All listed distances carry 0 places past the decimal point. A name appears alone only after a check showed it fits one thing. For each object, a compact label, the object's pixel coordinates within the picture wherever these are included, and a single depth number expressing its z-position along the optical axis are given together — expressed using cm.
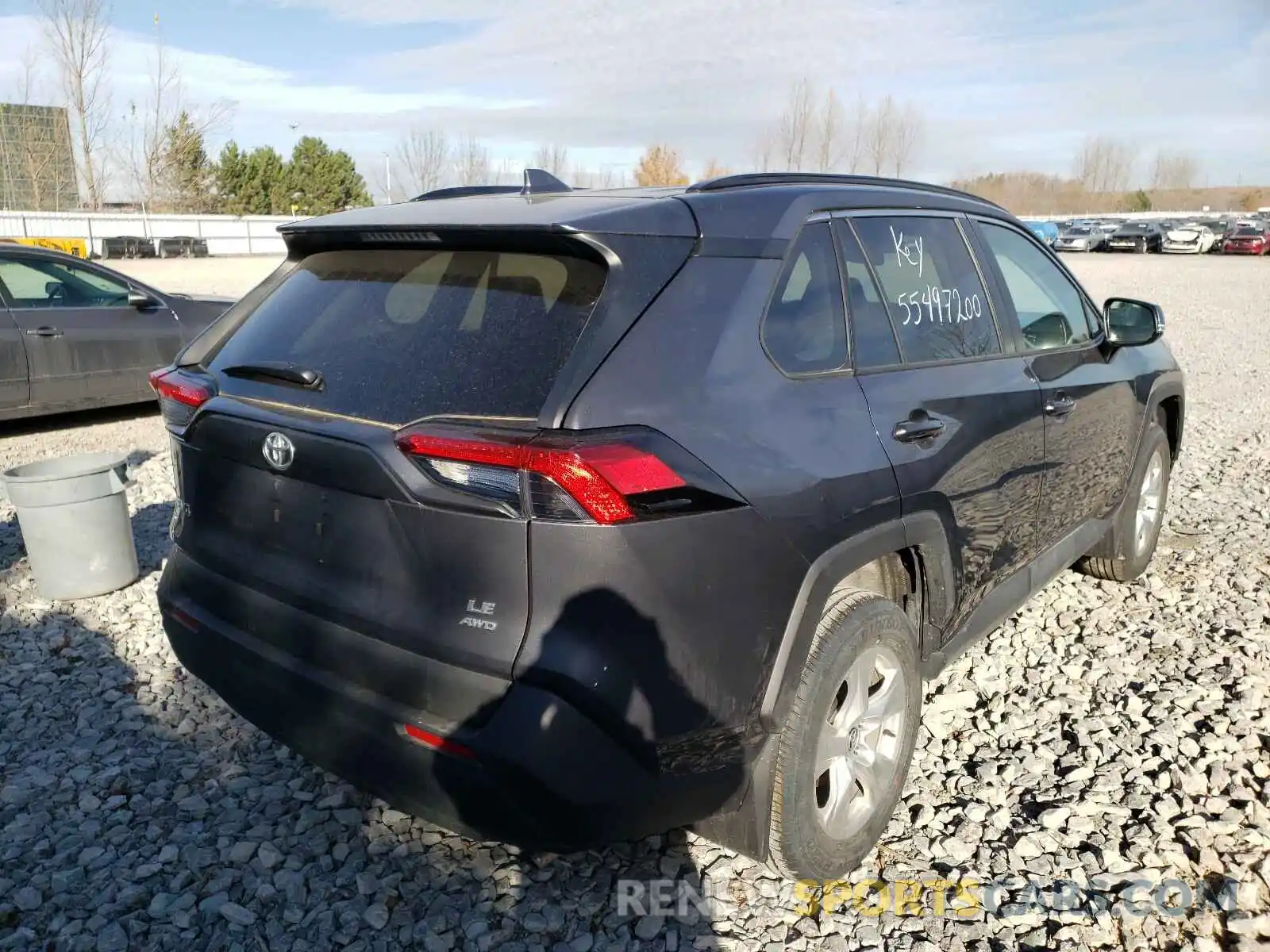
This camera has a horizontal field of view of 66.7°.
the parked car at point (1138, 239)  4366
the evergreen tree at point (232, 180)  6344
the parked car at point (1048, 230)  3744
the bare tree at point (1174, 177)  11944
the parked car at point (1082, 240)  4331
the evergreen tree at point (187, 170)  3862
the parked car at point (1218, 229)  4506
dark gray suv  203
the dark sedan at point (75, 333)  784
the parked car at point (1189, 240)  4269
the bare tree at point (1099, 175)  10956
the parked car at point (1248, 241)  4222
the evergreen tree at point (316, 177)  6744
